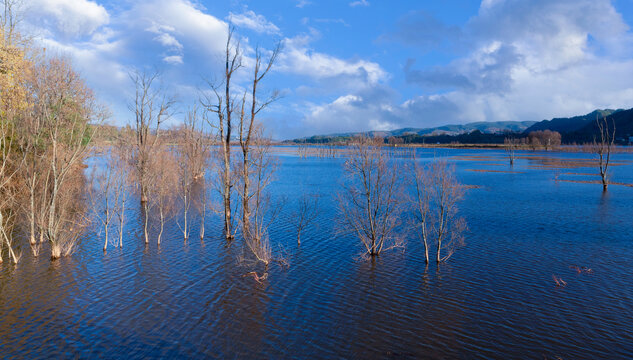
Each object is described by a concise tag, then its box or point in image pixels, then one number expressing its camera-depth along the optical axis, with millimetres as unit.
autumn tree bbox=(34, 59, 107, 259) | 19000
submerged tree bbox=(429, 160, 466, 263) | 18734
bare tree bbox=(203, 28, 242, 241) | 24234
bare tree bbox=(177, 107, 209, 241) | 44438
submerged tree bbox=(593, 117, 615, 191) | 44688
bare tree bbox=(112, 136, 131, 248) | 35462
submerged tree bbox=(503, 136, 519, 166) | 165275
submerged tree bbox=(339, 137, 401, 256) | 19719
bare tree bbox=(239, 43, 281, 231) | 23953
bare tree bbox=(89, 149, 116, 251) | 29981
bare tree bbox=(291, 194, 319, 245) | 28686
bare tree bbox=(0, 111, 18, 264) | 23784
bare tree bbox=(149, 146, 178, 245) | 31980
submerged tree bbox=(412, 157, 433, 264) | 19066
